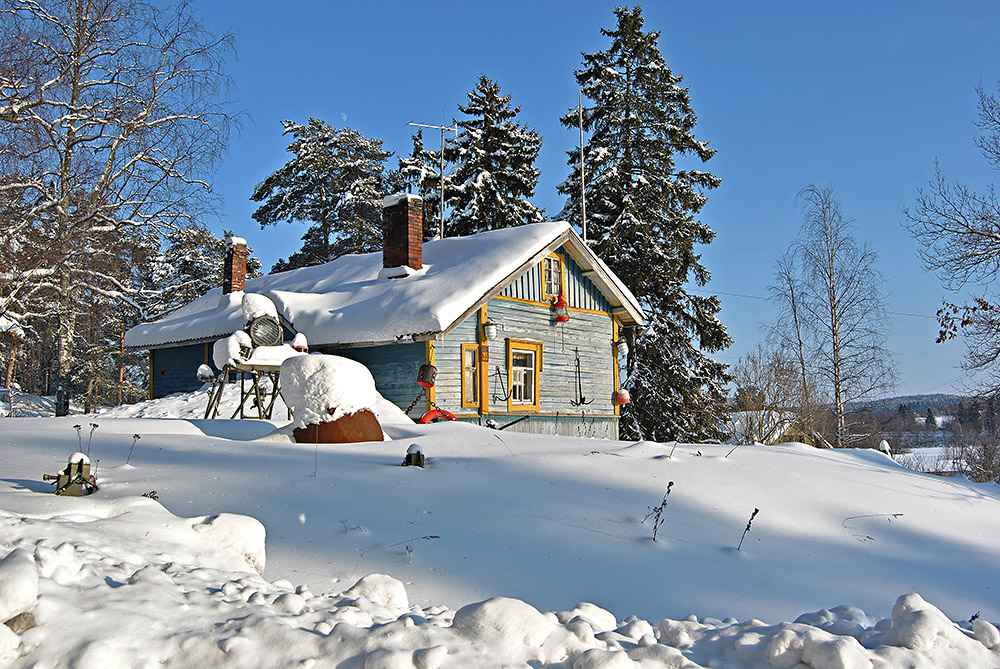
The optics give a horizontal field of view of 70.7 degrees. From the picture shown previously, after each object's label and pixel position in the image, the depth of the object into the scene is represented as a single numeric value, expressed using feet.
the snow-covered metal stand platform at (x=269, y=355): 41.91
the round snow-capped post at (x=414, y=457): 18.72
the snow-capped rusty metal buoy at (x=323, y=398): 23.53
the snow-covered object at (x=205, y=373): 52.00
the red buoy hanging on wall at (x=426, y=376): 45.24
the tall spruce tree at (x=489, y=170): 101.35
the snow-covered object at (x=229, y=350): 42.86
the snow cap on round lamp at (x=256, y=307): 46.83
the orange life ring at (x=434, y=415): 41.09
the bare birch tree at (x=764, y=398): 53.98
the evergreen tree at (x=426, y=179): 105.50
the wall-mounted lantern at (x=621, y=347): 60.45
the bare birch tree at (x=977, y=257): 51.65
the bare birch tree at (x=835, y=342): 67.56
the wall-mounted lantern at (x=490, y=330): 49.34
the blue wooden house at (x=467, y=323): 47.55
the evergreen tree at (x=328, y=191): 117.29
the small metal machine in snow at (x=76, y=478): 14.34
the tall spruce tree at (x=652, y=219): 80.94
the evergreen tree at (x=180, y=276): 110.42
